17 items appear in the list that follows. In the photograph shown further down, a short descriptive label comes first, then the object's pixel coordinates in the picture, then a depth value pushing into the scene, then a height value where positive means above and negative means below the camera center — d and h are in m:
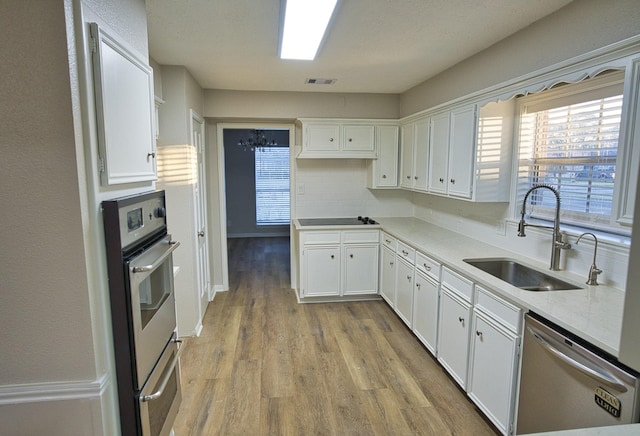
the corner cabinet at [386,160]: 4.42 +0.14
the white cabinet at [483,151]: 2.79 +0.17
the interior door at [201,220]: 3.68 -0.51
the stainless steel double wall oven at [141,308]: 1.39 -0.58
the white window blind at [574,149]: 2.11 +0.15
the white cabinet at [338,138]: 4.31 +0.40
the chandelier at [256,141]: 7.88 +0.66
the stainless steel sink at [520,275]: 2.26 -0.68
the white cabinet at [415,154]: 3.76 +0.19
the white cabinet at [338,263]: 4.19 -1.04
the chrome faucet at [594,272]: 2.01 -0.55
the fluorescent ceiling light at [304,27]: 2.03 +0.92
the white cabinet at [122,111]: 1.32 +0.25
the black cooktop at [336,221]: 4.36 -0.60
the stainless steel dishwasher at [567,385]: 1.37 -0.88
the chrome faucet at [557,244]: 2.21 -0.44
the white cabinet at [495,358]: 1.96 -1.06
